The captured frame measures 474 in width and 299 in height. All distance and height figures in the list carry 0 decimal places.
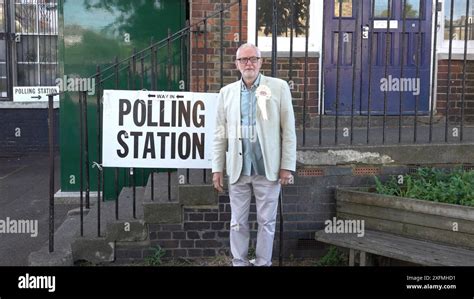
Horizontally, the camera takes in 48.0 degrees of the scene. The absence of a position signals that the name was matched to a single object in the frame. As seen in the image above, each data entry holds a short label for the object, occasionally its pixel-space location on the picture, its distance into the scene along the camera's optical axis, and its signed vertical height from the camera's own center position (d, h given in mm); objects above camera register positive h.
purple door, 6883 +708
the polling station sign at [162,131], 4945 -255
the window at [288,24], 6727 +1028
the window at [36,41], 11117 +1295
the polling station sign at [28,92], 11391 +228
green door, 7070 +936
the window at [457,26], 7102 +1090
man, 4031 -247
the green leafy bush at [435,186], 4520 -710
